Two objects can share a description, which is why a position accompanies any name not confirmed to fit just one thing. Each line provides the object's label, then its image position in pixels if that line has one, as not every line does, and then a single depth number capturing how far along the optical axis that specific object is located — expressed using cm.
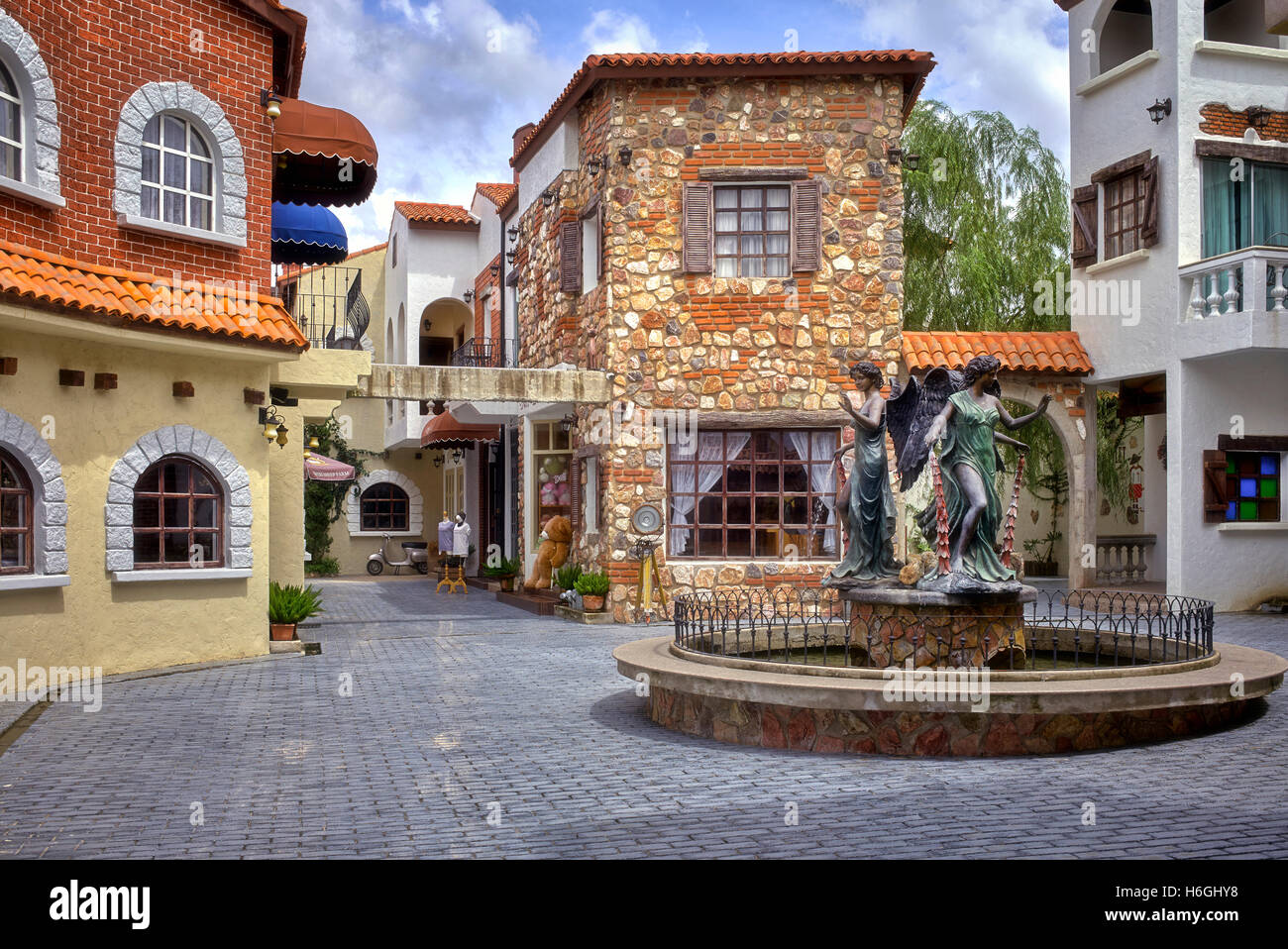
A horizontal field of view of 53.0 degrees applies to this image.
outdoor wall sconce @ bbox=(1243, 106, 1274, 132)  1880
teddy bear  2183
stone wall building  1872
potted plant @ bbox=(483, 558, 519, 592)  2467
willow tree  2505
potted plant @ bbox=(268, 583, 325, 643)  1507
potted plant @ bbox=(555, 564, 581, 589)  1988
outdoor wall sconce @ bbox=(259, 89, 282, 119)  1452
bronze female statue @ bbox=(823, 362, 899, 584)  1079
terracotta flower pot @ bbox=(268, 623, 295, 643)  1509
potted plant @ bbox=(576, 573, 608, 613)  1873
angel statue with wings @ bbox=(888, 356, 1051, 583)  1005
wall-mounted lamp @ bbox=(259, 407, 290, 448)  1430
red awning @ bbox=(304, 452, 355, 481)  2684
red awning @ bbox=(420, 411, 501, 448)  2748
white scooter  3312
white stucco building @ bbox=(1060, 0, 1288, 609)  1841
